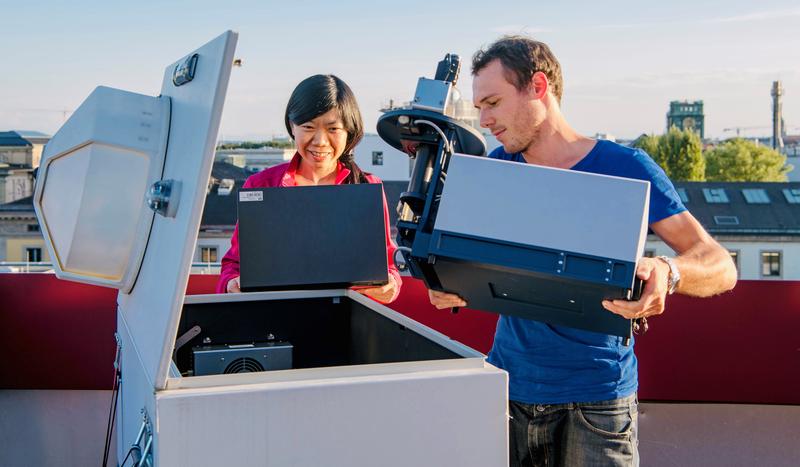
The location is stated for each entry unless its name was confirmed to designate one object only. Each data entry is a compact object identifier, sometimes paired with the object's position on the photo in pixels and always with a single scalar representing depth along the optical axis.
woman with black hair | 2.38
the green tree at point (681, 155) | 58.03
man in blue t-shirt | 1.72
